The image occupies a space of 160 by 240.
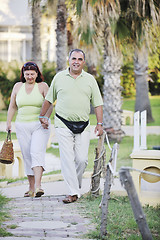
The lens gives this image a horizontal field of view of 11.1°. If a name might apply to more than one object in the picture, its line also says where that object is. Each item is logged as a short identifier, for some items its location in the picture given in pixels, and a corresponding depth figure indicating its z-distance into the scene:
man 9.13
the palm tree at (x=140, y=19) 16.46
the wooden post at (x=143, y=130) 12.55
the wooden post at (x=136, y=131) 12.09
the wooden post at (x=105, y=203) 7.12
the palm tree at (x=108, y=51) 16.02
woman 9.61
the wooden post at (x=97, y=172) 9.69
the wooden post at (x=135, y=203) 6.10
